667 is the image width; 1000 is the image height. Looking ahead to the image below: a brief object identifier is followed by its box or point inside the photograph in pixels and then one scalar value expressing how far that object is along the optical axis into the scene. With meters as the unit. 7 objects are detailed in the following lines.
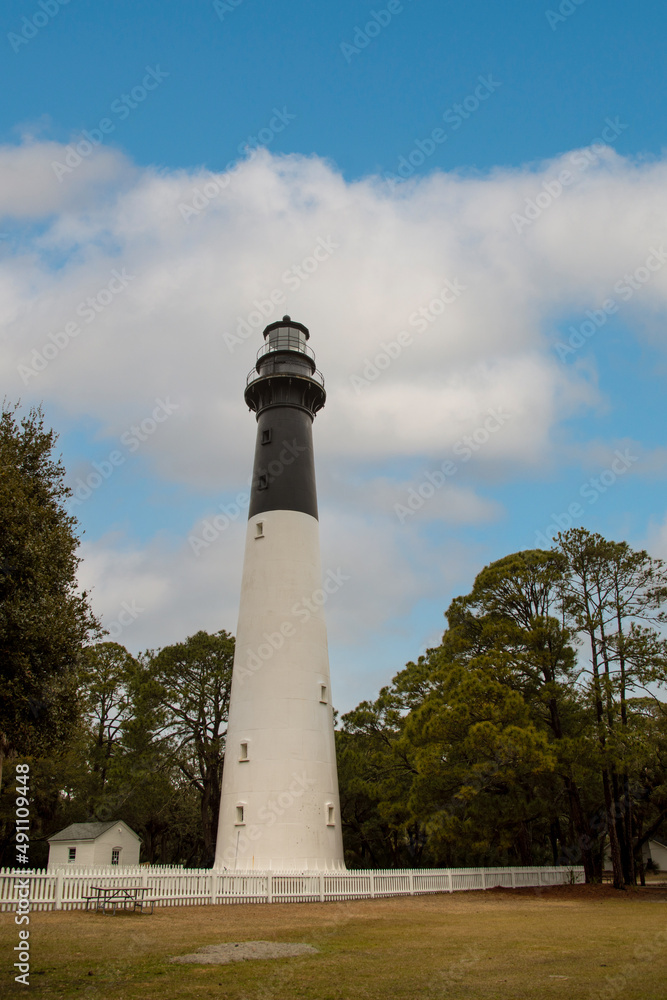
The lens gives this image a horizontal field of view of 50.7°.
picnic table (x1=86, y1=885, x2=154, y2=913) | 16.30
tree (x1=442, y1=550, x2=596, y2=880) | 26.38
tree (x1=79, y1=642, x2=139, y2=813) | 36.78
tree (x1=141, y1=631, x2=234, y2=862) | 34.03
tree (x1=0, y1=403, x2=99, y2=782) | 11.46
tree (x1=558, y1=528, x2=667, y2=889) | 25.39
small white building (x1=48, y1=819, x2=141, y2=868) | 29.98
